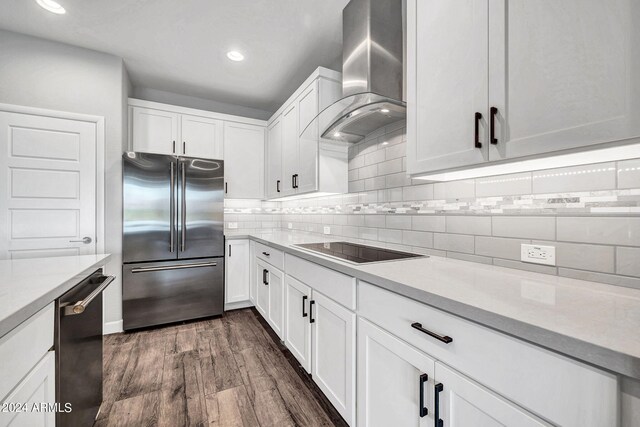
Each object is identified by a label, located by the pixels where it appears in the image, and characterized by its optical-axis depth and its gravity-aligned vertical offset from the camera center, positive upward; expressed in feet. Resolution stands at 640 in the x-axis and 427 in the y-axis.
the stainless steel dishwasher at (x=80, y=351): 3.13 -1.93
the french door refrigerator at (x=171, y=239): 8.43 -0.87
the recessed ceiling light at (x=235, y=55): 8.23 +5.02
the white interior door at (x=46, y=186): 7.52 +0.79
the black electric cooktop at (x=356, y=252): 4.75 -0.80
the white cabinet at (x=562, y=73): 2.29 +1.40
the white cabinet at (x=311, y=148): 7.47 +2.02
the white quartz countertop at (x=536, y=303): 1.73 -0.83
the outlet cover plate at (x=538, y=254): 3.51 -0.56
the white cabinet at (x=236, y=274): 10.01 -2.34
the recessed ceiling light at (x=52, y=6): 6.46 +5.15
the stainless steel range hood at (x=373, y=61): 5.55 +3.35
